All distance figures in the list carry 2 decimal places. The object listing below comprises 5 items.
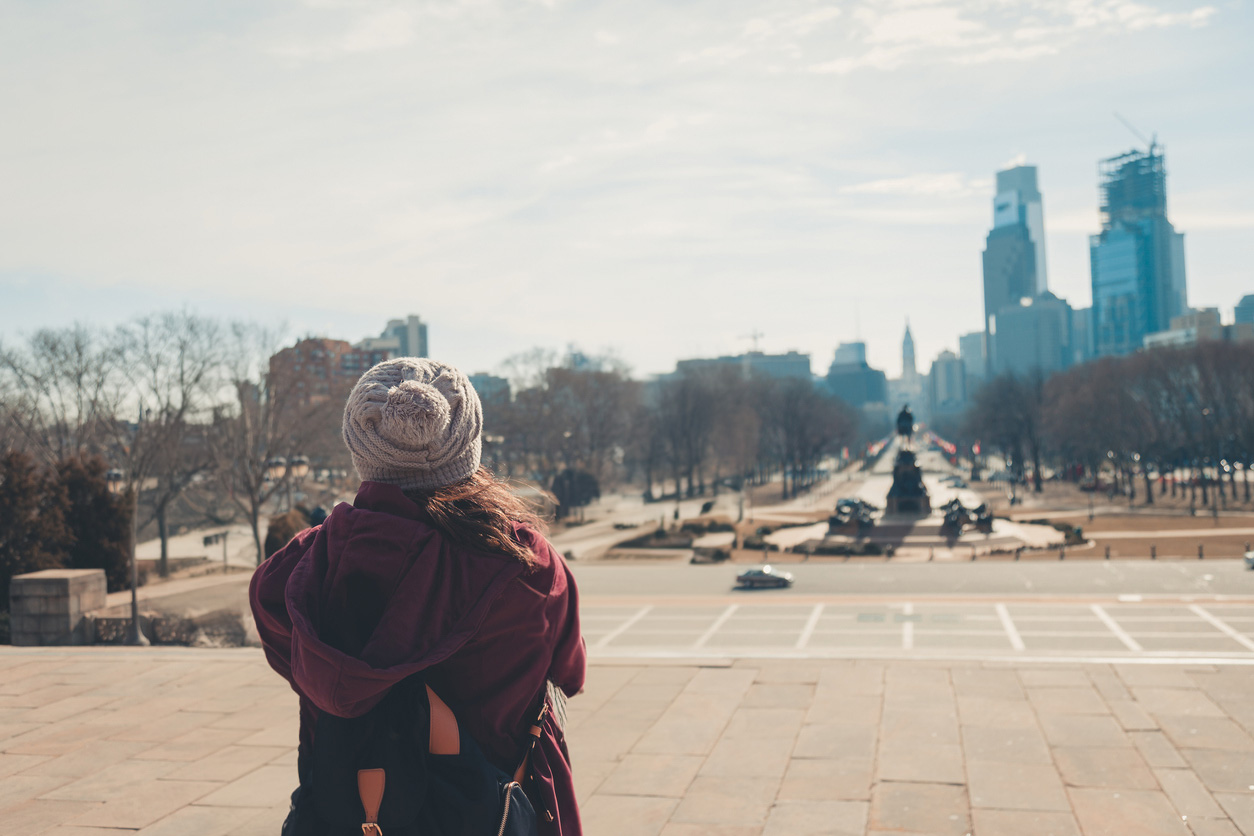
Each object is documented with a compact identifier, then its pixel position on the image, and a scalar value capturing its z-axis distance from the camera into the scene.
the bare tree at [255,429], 39.28
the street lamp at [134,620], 18.09
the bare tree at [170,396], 40.94
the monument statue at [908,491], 51.47
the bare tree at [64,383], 40.56
